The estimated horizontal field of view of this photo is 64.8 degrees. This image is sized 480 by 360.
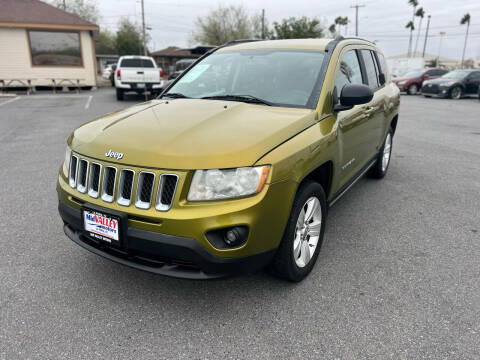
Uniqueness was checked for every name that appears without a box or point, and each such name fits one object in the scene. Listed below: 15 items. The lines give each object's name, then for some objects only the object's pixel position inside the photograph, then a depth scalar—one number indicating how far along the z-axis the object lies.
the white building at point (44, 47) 19.33
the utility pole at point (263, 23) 49.82
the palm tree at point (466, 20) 77.81
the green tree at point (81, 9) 50.74
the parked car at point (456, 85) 19.42
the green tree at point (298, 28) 43.94
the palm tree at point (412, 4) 79.31
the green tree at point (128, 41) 52.66
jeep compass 2.22
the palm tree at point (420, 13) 80.14
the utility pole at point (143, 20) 42.75
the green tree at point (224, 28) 50.78
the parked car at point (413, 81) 22.36
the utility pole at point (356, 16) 59.38
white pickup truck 15.19
